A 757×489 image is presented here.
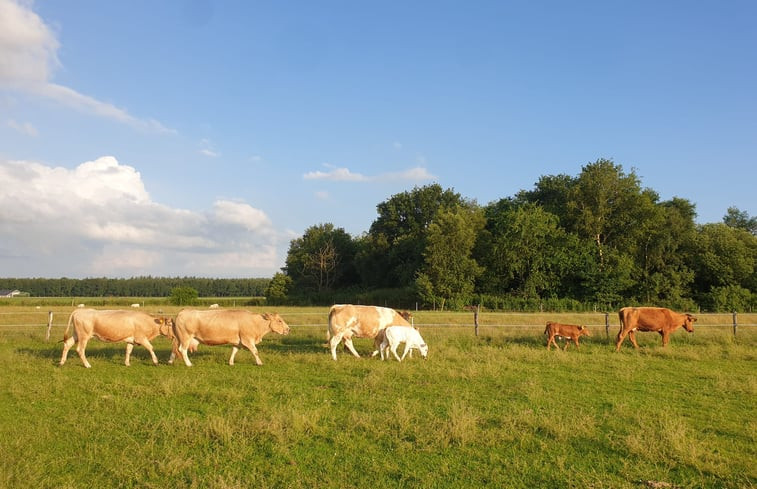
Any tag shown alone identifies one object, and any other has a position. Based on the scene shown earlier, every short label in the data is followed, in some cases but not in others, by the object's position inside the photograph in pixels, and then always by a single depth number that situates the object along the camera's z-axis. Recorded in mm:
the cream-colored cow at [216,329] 13383
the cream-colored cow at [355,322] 14930
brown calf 16750
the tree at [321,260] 68312
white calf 14070
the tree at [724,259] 45031
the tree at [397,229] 61375
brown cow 17141
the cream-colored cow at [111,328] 13031
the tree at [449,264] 48688
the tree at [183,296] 56219
